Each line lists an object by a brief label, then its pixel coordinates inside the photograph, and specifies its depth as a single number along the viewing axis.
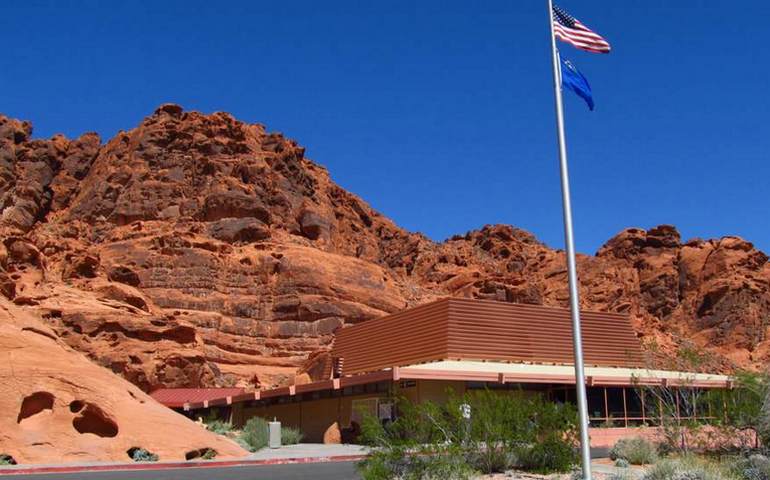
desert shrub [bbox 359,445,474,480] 15.30
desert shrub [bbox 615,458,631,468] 20.00
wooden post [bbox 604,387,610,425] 37.12
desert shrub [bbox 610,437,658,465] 21.77
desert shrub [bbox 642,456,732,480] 14.88
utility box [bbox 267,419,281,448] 33.42
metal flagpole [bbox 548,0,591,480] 14.67
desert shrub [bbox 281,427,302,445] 37.22
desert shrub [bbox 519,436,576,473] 18.03
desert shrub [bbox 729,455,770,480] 15.75
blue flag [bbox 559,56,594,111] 16.55
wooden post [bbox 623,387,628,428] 37.56
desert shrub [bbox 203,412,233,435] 40.98
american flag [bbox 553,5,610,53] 16.79
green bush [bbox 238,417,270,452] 32.41
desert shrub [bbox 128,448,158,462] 22.33
